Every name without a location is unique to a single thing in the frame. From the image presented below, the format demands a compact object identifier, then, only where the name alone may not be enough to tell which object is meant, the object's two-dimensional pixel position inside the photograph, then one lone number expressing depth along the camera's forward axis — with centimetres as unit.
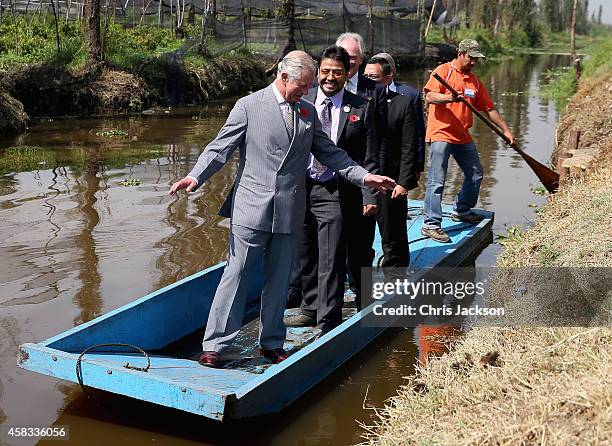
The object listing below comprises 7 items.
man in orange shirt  848
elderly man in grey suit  523
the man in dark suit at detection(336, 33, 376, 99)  631
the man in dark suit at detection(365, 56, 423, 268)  712
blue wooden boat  471
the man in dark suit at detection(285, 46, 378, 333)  604
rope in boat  487
